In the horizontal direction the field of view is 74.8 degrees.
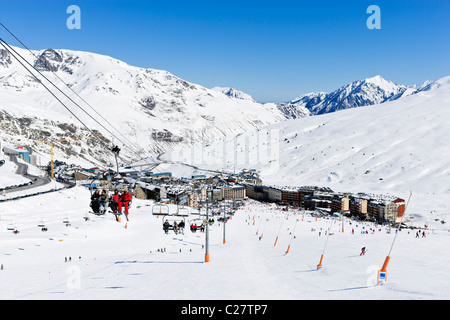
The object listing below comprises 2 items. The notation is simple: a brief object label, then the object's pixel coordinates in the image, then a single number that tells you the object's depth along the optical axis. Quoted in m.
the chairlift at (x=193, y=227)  37.11
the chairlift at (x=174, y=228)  33.73
